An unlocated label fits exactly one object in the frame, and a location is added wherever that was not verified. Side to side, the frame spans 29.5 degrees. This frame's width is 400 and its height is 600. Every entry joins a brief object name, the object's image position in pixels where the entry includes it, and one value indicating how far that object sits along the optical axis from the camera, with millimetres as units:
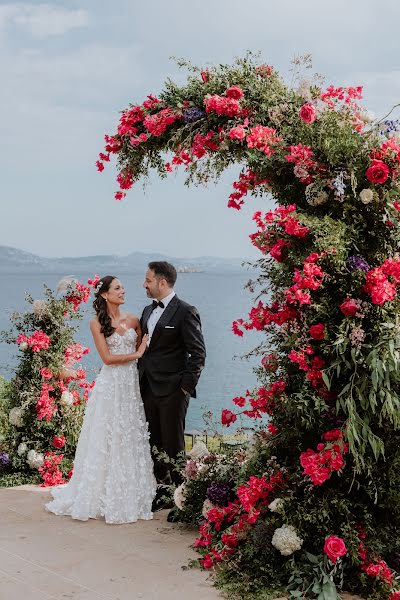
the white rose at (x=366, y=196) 4402
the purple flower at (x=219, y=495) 5027
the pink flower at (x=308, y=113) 4703
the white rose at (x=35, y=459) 6914
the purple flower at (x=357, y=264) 4367
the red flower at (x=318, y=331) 4323
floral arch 4242
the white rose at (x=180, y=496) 5367
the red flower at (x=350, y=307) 4316
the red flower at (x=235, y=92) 5168
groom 5645
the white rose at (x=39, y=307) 7023
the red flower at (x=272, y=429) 4652
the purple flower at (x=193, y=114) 5379
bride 5617
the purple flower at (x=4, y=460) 7148
